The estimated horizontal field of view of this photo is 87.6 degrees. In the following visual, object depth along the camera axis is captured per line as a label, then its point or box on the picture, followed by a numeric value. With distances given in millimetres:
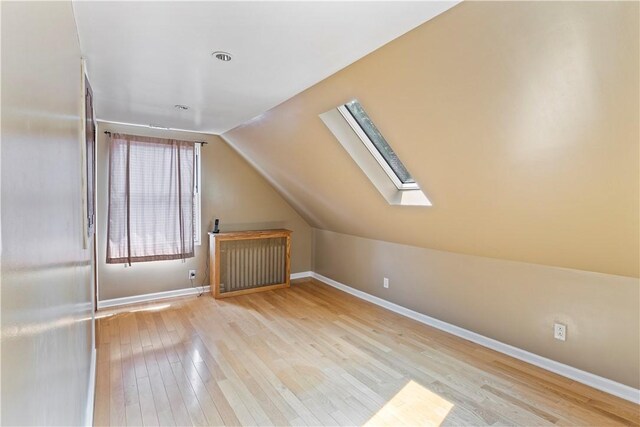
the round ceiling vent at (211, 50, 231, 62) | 1917
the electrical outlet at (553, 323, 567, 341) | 2553
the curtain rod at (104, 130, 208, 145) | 4392
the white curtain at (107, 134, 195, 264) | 3889
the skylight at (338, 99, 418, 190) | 2795
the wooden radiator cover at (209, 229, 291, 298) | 4387
